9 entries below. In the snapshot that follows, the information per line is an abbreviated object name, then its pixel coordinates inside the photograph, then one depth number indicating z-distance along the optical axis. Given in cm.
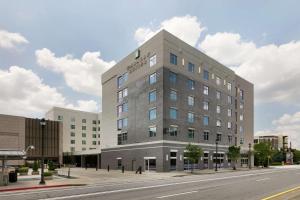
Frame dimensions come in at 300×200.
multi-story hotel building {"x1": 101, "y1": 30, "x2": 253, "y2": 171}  3498
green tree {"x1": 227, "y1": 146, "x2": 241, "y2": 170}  4246
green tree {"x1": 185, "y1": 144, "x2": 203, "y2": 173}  3266
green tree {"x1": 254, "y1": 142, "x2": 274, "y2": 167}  4859
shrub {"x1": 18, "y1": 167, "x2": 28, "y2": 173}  2807
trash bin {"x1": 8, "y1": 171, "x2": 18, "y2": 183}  1952
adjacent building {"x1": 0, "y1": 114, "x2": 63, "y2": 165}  5565
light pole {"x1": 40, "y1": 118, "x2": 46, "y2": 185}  1831
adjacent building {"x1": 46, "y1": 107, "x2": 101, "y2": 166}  7894
